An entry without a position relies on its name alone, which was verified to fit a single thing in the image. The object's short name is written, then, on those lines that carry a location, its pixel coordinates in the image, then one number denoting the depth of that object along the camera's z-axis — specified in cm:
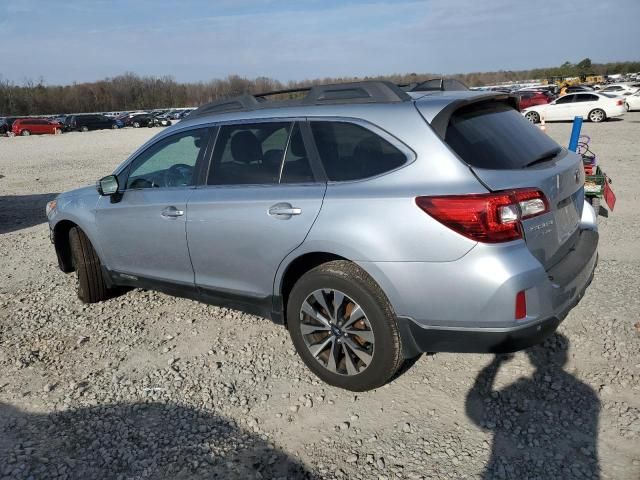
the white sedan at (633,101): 2822
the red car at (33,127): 4079
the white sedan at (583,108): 2356
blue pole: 616
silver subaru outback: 274
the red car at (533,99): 2963
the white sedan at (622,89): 2930
